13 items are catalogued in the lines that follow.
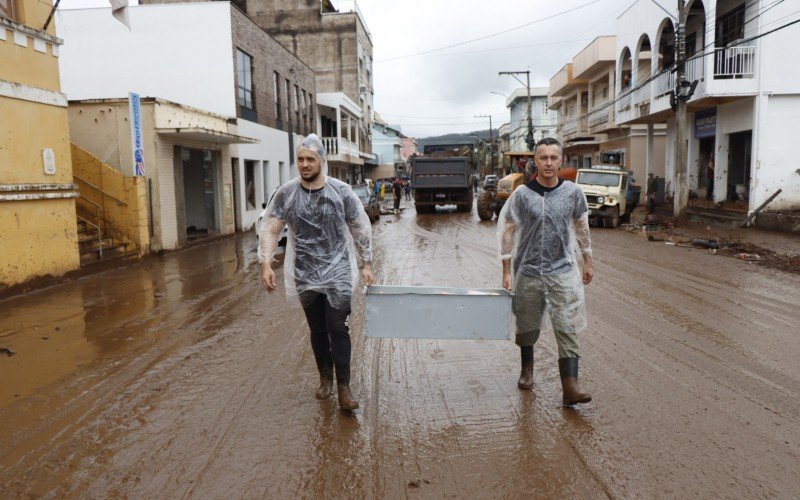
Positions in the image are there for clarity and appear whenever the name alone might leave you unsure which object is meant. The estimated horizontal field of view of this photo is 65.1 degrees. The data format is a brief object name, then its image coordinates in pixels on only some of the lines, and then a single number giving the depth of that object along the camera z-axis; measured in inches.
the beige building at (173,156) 565.0
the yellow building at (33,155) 380.5
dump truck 1111.0
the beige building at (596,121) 1315.2
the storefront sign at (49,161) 412.2
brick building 1660.2
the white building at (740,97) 731.4
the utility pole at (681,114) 729.0
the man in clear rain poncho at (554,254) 174.9
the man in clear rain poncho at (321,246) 174.2
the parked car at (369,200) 940.0
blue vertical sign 545.3
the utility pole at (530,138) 1743.7
